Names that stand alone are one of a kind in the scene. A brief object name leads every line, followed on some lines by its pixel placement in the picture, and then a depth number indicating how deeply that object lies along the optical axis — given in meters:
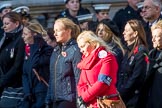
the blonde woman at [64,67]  13.72
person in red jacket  12.58
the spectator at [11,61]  15.74
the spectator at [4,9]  19.18
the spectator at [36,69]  15.42
